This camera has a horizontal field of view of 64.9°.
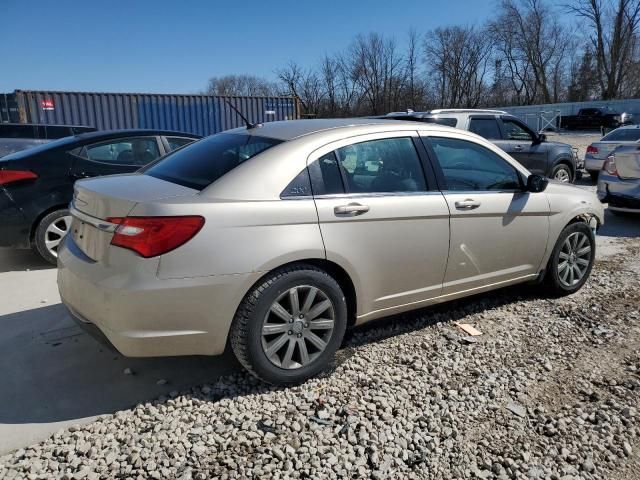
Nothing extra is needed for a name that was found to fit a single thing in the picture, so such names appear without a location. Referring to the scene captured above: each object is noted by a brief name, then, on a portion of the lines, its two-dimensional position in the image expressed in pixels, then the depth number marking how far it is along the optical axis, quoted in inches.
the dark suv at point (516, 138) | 349.4
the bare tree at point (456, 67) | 2481.5
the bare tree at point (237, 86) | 2288.5
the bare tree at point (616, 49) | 2162.9
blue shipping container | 619.5
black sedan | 211.5
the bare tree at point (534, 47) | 2519.7
